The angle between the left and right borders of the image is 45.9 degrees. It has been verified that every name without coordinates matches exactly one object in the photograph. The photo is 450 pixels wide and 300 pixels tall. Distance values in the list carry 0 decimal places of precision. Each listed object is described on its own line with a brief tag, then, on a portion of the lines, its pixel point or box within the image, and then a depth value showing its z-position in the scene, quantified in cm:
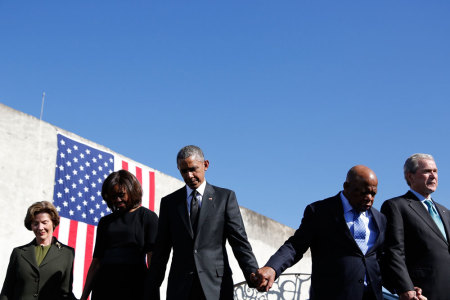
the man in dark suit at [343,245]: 340
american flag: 889
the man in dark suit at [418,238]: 363
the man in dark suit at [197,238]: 352
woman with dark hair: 397
